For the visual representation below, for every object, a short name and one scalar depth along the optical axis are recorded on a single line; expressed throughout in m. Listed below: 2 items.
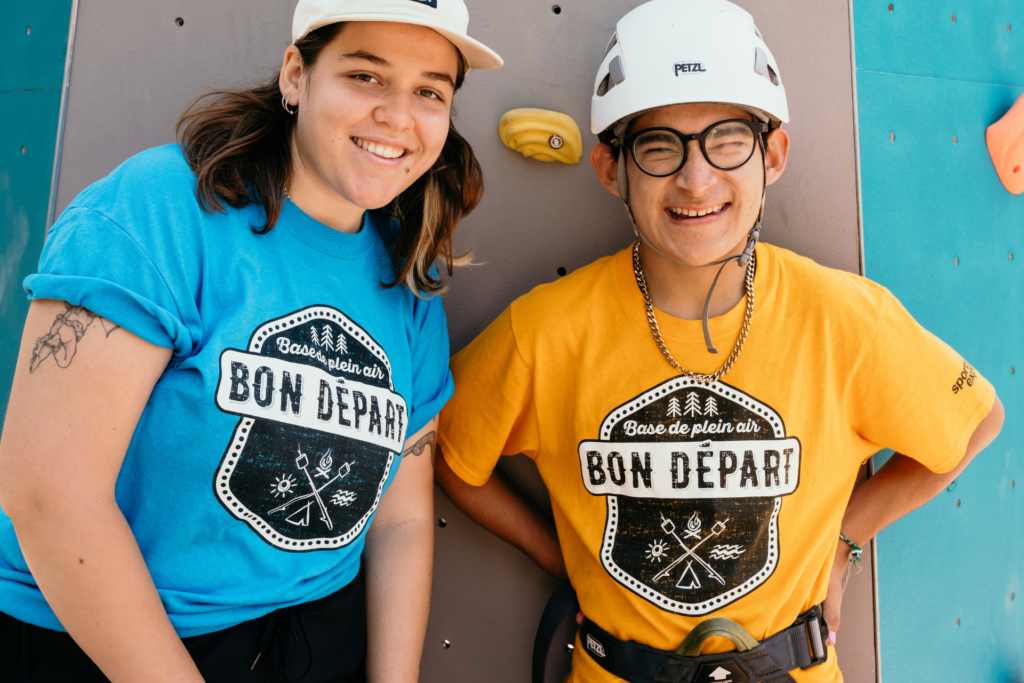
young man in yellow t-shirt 1.57
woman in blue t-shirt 1.14
